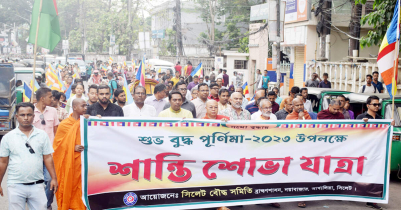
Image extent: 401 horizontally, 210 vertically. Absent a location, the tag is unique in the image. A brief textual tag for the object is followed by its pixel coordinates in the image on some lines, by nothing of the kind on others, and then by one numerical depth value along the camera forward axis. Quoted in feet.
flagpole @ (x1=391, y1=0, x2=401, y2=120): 23.57
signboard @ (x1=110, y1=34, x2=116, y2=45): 160.66
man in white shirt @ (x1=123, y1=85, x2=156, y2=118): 24.29
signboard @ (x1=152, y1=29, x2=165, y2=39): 127.34
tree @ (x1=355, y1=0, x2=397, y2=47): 34.94
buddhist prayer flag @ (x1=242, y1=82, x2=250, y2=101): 47.06
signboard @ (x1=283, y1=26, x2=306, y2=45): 72.23
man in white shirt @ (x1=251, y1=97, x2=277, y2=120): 22.70
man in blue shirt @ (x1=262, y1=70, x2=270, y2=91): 64.69
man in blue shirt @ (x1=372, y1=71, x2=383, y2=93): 44.43
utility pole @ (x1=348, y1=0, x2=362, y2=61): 58.75
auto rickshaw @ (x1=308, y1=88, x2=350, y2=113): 33.06
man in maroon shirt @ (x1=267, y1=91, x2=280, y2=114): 32.45
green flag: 25.90
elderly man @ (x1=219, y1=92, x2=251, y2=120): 23.12
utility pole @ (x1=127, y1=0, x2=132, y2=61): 145.48
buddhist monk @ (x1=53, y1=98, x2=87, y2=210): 18.28
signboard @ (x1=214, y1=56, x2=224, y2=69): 88.84
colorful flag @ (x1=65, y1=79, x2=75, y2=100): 39.14
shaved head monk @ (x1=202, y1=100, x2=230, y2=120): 21.88
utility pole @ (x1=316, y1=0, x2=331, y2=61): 65.35
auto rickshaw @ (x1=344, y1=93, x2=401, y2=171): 25.72
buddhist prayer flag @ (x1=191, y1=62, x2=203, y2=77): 58.54
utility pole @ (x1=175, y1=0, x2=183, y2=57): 109.92
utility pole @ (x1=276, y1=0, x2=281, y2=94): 57.52
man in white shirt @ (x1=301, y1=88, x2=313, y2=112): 33.60
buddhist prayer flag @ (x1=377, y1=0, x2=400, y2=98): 24.11
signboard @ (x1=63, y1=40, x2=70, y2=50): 177.78
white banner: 18.61
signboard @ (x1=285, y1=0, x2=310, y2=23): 68.64
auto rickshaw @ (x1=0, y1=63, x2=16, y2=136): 36.45
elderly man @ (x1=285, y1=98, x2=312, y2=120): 24.69
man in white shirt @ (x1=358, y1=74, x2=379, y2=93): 43.52
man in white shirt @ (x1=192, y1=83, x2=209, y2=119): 28.37
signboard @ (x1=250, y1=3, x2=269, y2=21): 72.82
